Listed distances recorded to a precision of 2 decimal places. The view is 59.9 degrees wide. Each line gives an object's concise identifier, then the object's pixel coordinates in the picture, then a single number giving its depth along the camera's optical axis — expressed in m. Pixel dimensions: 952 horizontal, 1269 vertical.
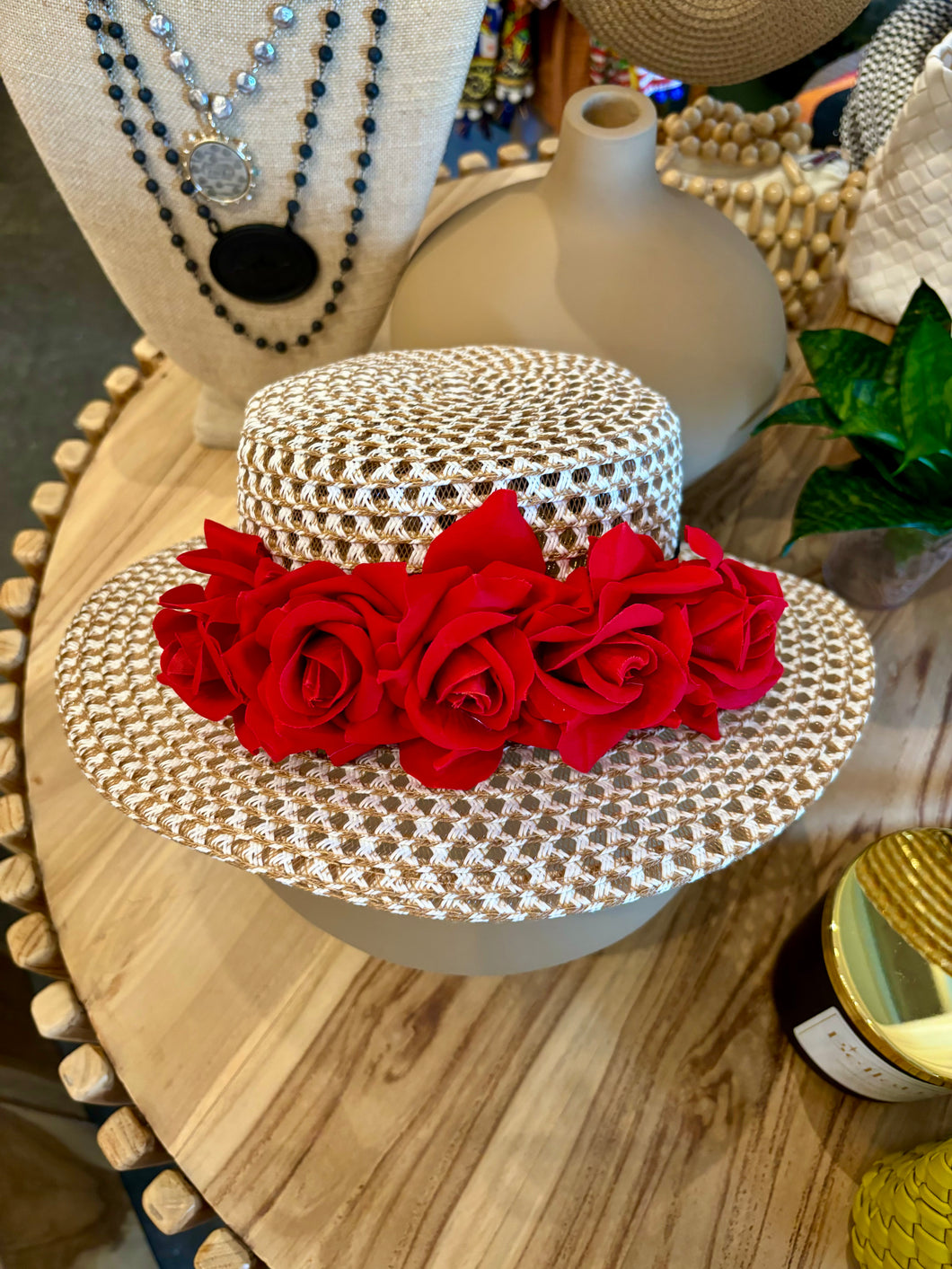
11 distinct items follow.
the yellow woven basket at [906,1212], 0.33
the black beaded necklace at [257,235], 0.46
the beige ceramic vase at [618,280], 0.48
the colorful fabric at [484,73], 1.15
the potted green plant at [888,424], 0.44
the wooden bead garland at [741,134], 0.66
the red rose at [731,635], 0.30
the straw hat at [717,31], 0.44
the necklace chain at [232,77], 0.45
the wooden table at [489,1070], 0.39
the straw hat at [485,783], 0.30
